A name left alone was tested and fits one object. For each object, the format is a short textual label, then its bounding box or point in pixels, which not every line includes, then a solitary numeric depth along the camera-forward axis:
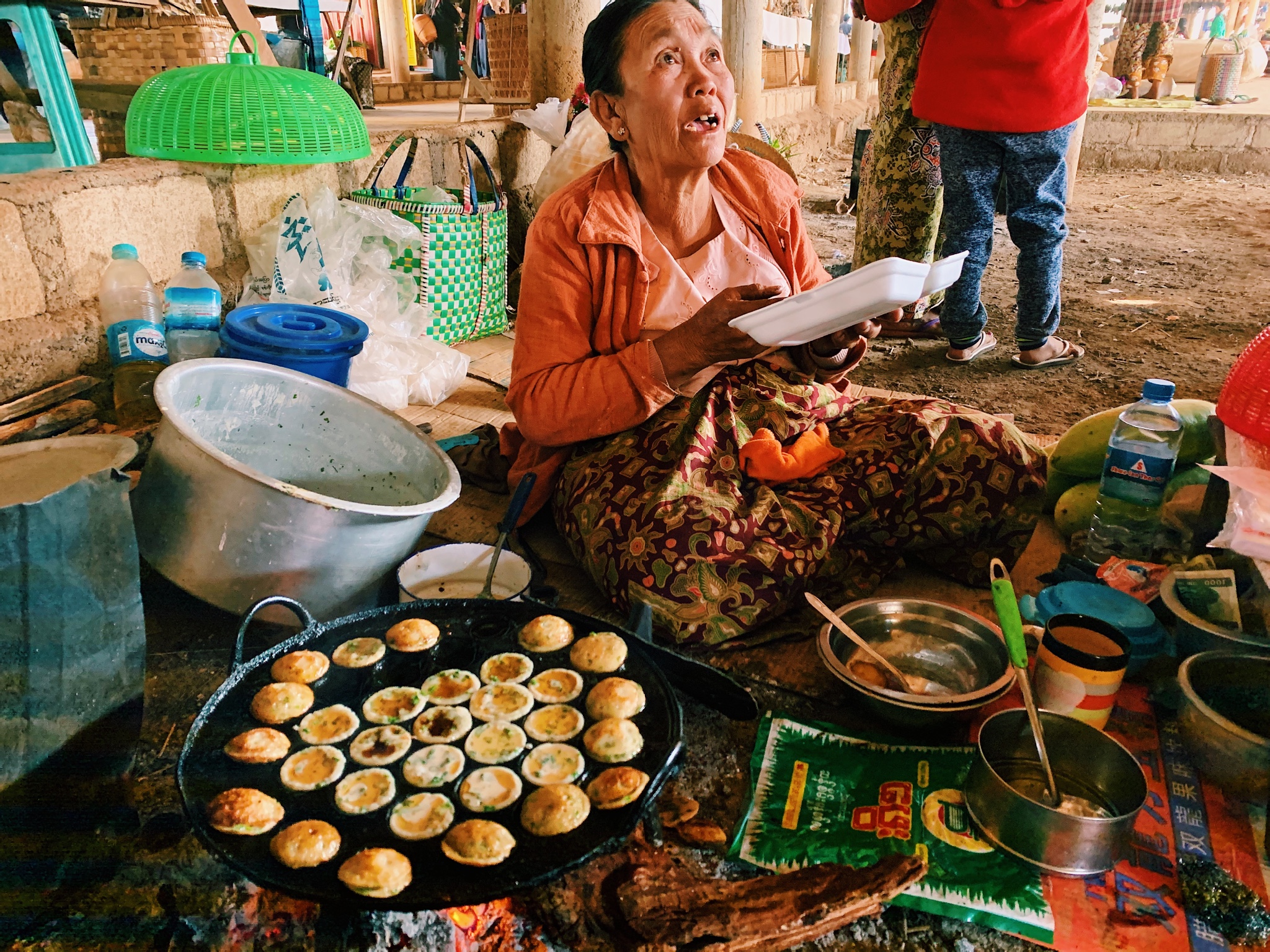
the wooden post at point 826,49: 11.39
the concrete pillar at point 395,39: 10.27
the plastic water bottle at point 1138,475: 2.24
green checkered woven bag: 3.85
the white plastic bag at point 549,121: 4.43
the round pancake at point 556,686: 1.48
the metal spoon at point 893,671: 1.82
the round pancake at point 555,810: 1.22
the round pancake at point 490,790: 1.27
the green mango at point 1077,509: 2.58
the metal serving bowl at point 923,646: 1.78
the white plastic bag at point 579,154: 3.92
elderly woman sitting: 2.05
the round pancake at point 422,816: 1.23
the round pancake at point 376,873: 1.09
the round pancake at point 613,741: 1.33
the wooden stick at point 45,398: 2.58
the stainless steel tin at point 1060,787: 1.40
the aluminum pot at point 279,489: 1.85
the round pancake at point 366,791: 1.26
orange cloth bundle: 2.23
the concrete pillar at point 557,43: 4.84
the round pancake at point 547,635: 1.54
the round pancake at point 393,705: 1.42
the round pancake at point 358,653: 1.51
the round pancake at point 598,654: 1.51
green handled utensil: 1.51
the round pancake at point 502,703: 1.44
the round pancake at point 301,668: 1.41
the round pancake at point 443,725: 1.38
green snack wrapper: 1.44
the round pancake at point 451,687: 1.46
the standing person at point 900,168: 3.89
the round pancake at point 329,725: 1.36
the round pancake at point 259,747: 1.27
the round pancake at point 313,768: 1.28
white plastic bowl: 2.23
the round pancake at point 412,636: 1.55
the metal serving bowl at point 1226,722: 1.56
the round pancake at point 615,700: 1.42
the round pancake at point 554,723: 1.41
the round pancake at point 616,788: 1.24
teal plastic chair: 3.33
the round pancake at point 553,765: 1.32
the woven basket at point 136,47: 4.47
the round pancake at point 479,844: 1.17
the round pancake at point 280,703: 1.34
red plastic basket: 1.76
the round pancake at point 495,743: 1.36
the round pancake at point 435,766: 1.32
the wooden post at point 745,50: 7.30
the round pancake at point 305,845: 1.13
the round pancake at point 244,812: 1.15
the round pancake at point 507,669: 1.50
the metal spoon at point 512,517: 2.07
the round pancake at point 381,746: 1.34
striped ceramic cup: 1.68
